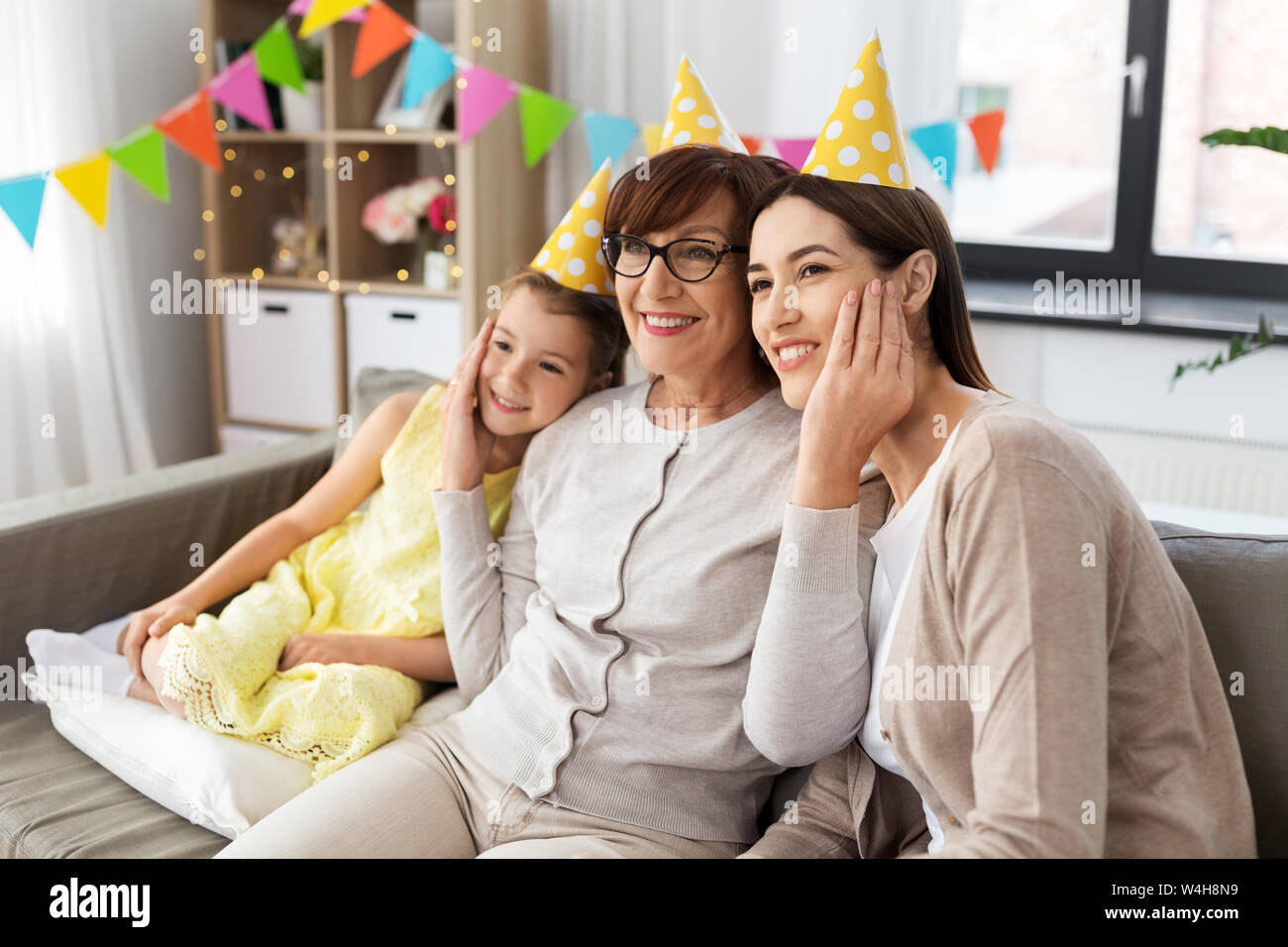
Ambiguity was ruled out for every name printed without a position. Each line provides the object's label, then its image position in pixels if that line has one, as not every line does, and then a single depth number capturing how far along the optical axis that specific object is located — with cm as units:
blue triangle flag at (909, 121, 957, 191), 277
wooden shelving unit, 325
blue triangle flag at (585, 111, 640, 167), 273
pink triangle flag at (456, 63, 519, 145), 298
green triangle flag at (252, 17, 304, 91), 301
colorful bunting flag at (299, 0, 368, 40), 288
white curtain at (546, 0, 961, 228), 300
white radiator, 256
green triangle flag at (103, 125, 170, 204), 272
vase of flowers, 335
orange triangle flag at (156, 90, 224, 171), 283
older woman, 132
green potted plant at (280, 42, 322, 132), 341
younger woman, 92
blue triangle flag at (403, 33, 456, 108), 292
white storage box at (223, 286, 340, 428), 352
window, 294
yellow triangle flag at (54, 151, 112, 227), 254
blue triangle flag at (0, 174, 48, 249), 237
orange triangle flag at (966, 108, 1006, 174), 267
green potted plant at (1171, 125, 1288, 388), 164
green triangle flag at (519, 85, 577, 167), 293
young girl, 152
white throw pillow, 143
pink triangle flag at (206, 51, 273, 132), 320
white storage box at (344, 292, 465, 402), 336
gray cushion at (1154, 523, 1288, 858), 118
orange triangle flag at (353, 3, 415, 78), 292
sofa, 120
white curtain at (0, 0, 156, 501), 317
